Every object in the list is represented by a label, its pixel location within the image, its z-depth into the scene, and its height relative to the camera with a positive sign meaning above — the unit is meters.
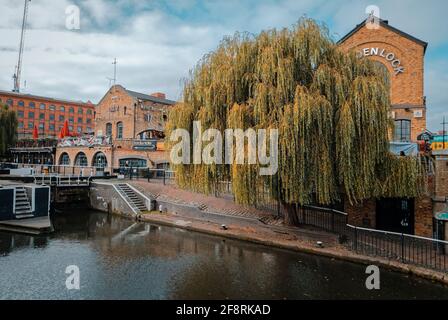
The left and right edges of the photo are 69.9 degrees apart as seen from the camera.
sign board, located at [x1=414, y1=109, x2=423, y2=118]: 16.42 +2.92
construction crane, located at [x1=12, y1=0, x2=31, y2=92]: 52.08 +17.77
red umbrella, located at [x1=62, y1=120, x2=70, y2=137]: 35.69 +4.22
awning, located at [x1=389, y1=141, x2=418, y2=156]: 13.29 +0.96
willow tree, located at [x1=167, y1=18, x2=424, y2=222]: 10.16 +1.74
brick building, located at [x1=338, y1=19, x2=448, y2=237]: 16.58 +5.63
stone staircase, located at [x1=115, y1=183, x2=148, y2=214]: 18.97 -1.82
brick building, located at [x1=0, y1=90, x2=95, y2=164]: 62.28 +11.74
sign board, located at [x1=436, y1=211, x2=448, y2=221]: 9.79 -1.41
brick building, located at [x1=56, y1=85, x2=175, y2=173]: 28.00 +3.10
